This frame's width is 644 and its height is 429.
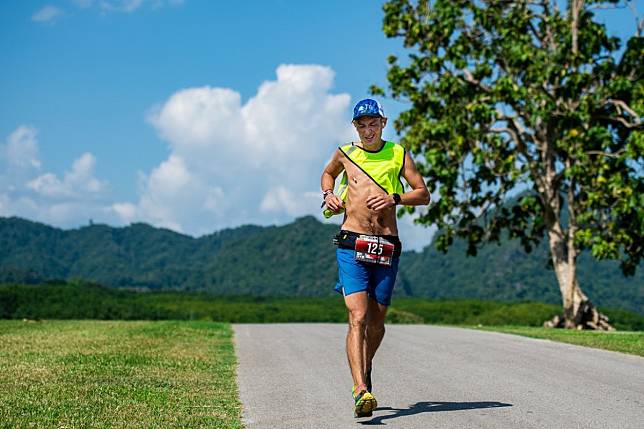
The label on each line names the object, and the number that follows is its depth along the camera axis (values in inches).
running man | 545.4
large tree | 1867.4
